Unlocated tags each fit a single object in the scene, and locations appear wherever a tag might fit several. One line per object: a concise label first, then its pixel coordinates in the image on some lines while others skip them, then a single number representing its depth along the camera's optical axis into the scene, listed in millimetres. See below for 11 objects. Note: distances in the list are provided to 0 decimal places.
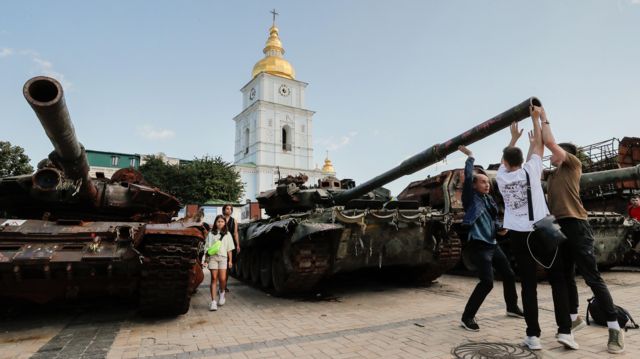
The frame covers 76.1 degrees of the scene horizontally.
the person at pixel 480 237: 4621
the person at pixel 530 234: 3746
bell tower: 47750
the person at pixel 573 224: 3691
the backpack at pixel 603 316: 4387
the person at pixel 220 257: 6775
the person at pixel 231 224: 7645
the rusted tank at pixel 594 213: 6602
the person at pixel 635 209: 10242
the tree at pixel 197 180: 36281
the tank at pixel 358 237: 6504
